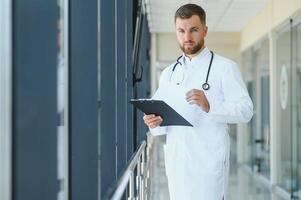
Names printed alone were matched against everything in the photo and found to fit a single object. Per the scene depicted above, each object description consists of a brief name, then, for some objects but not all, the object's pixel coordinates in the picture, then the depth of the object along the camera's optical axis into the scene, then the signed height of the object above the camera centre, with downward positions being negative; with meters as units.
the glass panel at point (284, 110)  7.98 -0.14
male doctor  2.49 -0.08
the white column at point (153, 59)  12.91 +1.05
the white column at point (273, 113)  8.84 -0.20
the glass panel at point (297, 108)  7.31 -0.10
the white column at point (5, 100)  0.91 +0.00
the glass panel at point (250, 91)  11.50 +0.23
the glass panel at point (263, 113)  9.82 -0.22
